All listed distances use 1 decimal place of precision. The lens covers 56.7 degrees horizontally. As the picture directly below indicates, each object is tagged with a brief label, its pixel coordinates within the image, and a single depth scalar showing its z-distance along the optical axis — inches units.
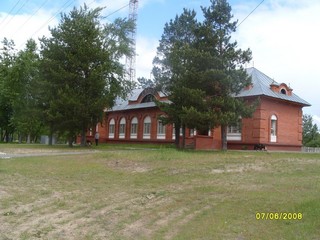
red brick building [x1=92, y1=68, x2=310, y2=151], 1043.6
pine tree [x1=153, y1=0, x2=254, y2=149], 791.5
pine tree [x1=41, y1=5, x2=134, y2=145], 957.4
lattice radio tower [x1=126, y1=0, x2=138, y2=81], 1216.9
